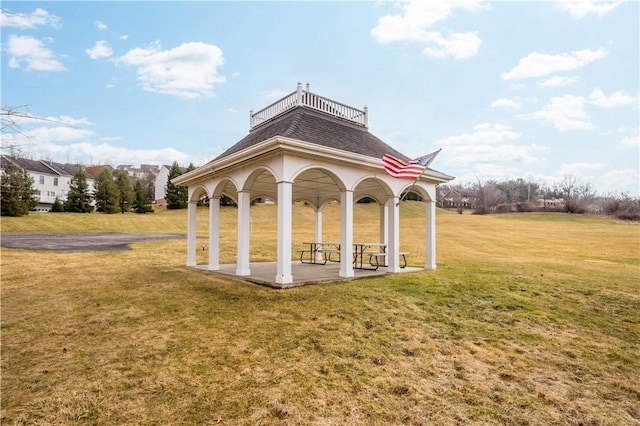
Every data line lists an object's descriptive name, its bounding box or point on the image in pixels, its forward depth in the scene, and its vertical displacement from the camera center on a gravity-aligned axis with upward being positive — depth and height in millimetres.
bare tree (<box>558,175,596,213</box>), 69444 +4762
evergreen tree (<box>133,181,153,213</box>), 45500 +1244
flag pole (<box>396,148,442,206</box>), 9412 +1570
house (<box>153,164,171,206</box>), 60734 +4856
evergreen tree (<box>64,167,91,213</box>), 40344 +1698
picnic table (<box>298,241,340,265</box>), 14102 -2220
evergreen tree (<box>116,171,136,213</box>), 44094 +2413
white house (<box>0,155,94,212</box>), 47484 +4414
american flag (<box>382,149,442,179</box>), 8898 +1168
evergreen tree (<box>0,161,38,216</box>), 30969 +459
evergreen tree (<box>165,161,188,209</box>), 47125 +2299
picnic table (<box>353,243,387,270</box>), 11619 -2056
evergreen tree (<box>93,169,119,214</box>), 42000 +2161
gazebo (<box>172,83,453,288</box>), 8094 +1108
